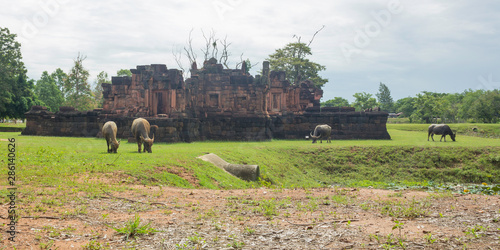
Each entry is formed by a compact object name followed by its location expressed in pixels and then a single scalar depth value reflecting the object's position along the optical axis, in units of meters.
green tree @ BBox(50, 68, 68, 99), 65.44
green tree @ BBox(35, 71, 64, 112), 57.64
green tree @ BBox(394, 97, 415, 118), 81.50
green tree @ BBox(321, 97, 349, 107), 86.05
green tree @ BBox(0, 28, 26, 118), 40.03
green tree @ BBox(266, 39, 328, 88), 60.16
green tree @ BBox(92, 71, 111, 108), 67.50
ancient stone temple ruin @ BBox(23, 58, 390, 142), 28.11
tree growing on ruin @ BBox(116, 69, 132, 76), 68.14
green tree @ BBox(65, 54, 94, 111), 51.88
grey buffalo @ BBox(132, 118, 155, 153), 15.78
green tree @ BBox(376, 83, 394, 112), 100.06
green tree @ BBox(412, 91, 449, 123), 60.66
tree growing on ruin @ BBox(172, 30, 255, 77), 55.75
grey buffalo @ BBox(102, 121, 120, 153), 14.80
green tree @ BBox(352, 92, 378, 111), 78.56
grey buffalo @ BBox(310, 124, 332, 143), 25.42
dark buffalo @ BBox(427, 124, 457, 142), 25.41
